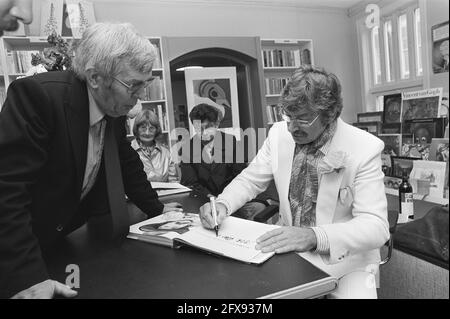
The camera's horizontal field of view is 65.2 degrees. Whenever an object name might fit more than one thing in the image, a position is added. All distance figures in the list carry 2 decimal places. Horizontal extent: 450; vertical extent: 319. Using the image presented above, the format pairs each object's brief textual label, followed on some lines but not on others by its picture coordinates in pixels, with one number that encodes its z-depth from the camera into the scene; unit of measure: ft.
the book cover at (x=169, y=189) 5.69
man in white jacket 2.97
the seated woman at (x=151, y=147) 8.94
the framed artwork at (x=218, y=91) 13.61
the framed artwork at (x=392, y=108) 7.34
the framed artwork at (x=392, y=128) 5.64
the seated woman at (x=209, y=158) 8.07
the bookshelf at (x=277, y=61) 14.44
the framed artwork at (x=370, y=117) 10.69
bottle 5.22
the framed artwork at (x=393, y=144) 5.51
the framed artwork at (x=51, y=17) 9.93
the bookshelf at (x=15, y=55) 10.72
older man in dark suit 2.35
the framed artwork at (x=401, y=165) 5.54
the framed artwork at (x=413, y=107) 3.72
